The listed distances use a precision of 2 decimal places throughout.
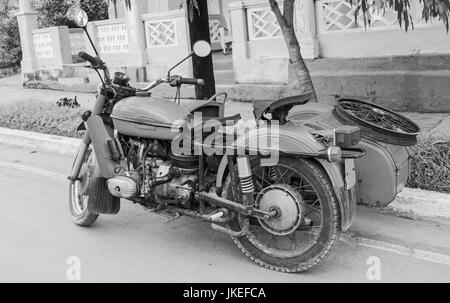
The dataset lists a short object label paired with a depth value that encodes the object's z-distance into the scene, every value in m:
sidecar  4.25
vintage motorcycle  3.78
